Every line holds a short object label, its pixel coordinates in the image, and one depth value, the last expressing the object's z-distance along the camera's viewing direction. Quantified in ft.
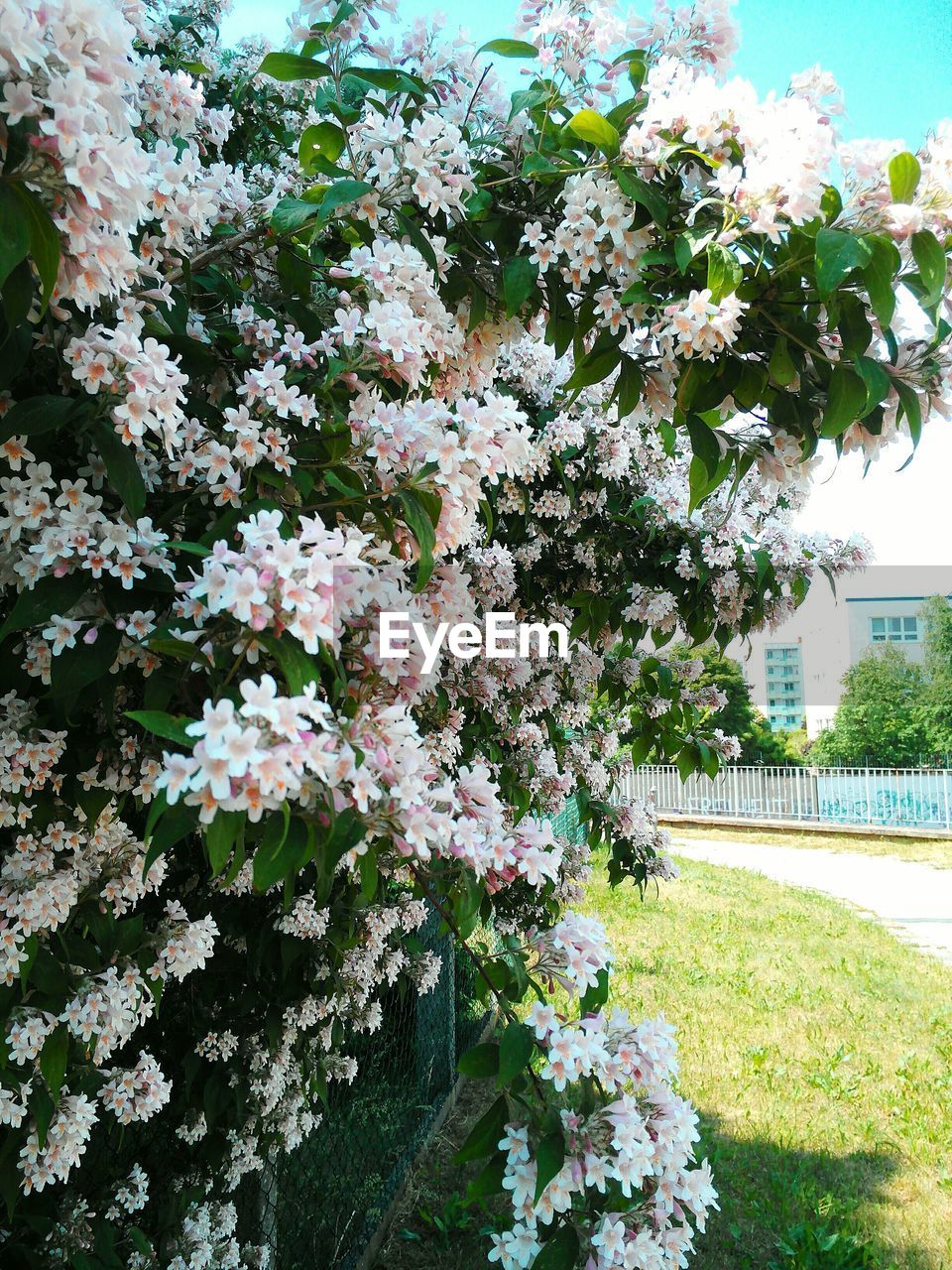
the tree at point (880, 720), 78.84
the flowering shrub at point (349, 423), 2.84
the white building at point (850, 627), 126.82
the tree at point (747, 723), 70.59
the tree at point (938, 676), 77.82
